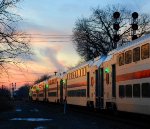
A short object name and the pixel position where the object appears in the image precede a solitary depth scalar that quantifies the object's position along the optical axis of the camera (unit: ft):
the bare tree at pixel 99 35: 181.85
